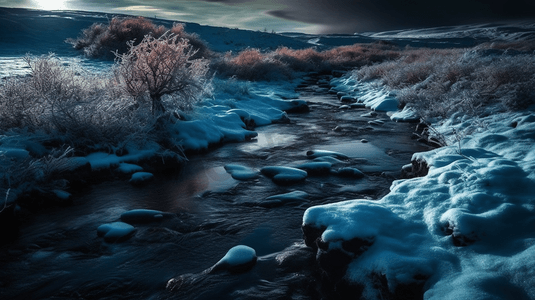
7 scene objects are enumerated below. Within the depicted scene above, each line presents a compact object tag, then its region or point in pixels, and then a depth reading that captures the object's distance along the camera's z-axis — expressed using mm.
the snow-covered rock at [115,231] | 3971
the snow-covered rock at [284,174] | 5559
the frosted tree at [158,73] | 7133
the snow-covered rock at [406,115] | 9602
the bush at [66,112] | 6047
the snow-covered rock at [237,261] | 3311
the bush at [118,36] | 16891
